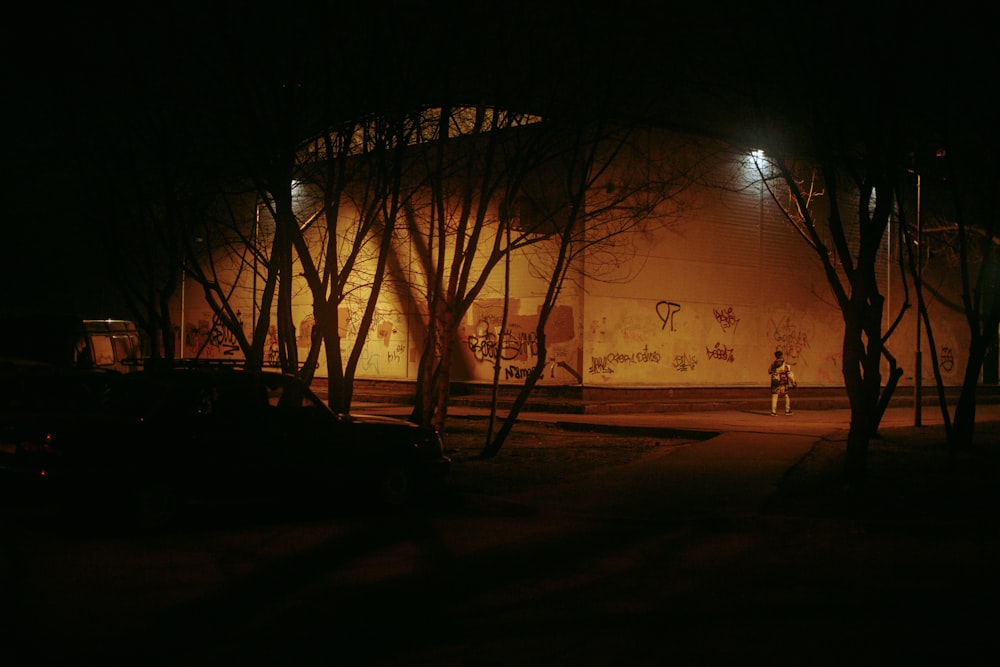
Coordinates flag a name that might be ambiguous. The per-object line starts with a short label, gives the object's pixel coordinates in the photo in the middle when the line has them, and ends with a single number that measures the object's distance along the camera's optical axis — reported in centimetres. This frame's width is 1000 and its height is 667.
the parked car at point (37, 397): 1083
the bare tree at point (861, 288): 1262
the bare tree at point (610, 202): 2778
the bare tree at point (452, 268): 1555
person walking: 2738
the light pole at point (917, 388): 2275
